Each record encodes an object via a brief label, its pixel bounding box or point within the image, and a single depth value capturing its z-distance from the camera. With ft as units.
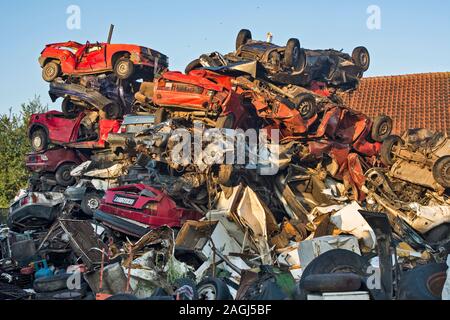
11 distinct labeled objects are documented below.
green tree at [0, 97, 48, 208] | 77.10
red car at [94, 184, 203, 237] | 34.42
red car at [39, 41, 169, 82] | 50.19
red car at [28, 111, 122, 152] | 49.67
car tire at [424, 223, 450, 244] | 35.45
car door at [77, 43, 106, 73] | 50.90
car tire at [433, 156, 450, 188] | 37.60
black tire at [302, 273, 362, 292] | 17.25
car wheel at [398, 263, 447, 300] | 19.83
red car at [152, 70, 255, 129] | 39.88
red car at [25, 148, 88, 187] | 48.80
